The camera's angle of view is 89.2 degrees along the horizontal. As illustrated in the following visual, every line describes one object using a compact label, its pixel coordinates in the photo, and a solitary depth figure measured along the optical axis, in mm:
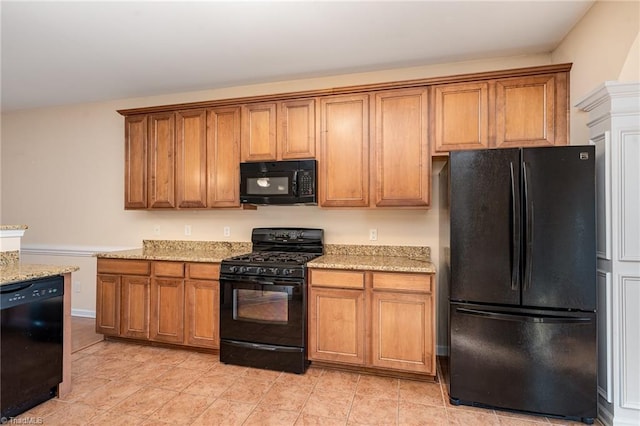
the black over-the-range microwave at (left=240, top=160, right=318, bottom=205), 2988
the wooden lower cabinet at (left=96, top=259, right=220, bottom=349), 3037
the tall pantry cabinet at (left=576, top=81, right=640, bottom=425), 1951
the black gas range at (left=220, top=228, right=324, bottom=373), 2732
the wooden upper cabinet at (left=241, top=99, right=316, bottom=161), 3047
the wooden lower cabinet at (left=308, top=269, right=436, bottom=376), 2521
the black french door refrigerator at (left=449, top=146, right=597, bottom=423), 2074
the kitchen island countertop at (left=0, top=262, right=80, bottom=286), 2002
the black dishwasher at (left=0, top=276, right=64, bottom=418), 1994
